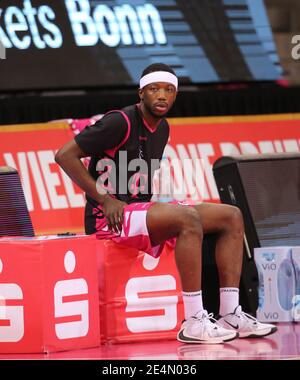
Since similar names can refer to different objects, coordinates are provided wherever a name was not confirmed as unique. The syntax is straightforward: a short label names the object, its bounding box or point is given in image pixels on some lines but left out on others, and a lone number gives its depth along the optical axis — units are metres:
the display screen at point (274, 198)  11.27
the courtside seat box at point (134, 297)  9.38
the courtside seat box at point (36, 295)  8.73
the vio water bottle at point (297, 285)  10.55
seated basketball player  8.87
